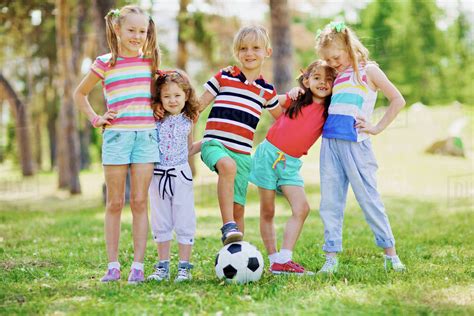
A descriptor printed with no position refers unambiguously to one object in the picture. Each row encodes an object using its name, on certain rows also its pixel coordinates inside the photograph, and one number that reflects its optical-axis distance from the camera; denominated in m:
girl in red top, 5.31
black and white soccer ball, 4.76
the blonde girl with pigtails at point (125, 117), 4.82
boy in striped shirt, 5.19
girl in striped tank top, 5.19
